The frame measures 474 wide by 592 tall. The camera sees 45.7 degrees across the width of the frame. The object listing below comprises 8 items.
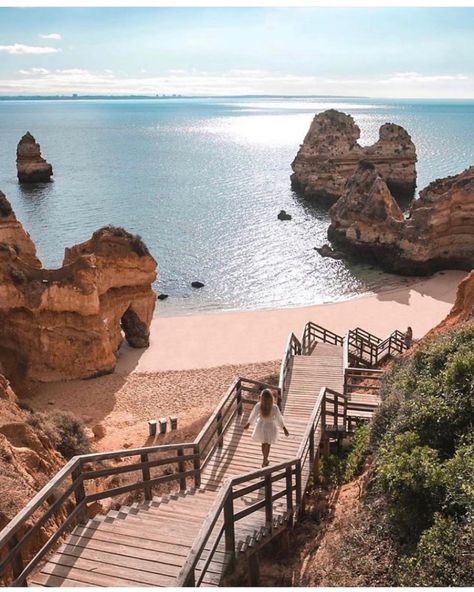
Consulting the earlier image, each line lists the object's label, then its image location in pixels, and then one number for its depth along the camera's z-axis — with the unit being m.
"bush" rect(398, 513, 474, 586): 5.89
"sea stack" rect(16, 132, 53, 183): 81.81
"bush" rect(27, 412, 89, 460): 14.99
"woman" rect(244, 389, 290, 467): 9.87
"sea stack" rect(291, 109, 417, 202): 68.94
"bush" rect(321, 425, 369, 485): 11.18
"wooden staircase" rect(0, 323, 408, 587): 6.50
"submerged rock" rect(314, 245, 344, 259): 46.35
